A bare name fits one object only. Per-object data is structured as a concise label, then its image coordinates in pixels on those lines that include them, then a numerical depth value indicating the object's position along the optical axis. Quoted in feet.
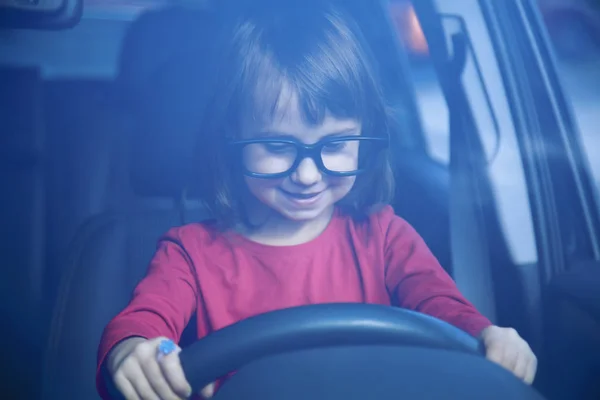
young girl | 3.29
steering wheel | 2.90
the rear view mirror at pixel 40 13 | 3.46
